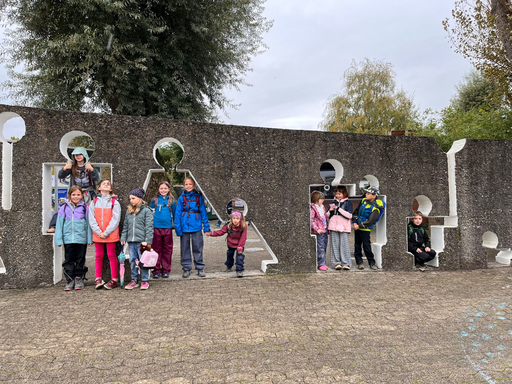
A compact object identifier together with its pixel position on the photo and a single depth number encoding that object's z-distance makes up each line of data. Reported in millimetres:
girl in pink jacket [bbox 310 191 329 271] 6242
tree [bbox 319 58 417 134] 21234
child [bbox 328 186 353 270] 6293
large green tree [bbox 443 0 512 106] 8400
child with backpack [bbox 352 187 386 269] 6199
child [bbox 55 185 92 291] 4965
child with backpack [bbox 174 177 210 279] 5648
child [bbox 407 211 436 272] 6418
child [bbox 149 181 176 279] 5594
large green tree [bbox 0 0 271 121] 9109
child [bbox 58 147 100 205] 5207
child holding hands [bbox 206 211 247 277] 5797
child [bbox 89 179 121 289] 5047
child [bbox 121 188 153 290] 5117
